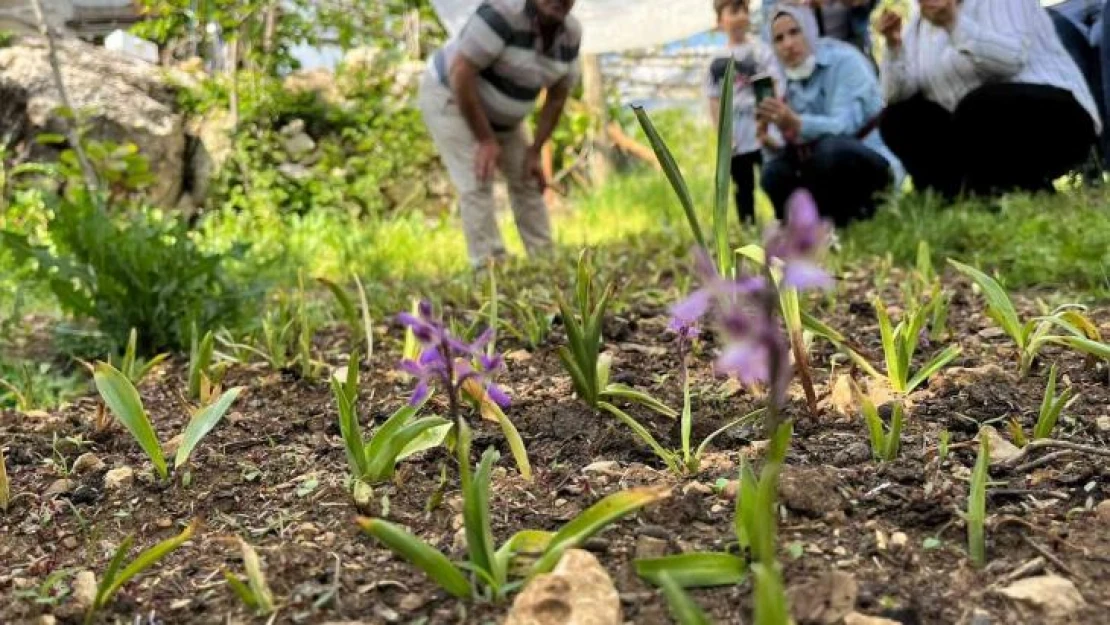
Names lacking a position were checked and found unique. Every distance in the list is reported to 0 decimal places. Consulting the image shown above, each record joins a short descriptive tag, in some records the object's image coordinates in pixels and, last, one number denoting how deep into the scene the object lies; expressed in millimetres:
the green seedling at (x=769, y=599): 721
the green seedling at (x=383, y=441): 1259
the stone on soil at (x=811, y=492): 1107
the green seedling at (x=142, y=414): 1379
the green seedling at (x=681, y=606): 709
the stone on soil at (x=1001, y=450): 1234
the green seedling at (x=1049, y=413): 1223
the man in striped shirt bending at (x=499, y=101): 3885
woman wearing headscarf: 4230
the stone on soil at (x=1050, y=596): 882
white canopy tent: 4477
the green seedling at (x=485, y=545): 920
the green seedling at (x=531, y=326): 2199
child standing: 4543
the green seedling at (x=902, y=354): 1471
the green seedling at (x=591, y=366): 1506
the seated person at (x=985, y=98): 3787
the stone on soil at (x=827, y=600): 875
